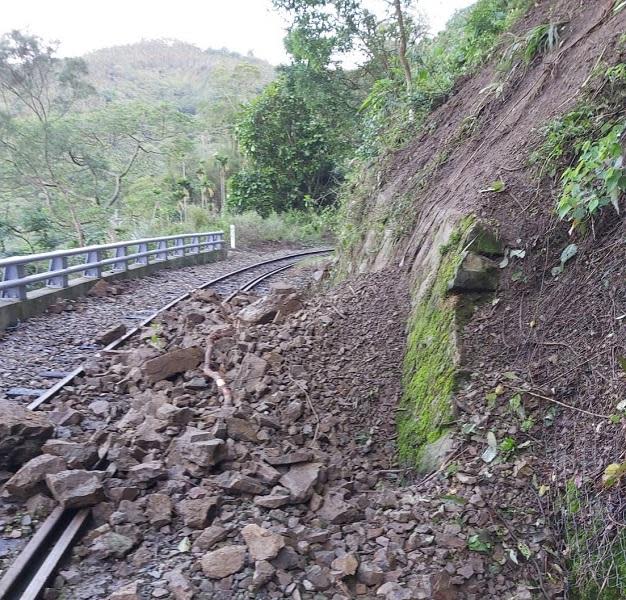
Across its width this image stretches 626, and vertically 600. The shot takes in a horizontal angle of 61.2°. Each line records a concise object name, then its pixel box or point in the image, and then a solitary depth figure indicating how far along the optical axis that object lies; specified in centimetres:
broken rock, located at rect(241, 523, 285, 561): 296
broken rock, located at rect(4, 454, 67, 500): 368
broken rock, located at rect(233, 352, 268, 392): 503
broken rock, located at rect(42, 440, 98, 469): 395
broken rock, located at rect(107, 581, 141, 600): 277
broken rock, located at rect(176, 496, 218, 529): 336
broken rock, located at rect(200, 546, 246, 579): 293
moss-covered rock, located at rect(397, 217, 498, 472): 391
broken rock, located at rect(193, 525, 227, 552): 317
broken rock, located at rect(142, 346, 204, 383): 561
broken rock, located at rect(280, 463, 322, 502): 350
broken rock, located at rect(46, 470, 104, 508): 353
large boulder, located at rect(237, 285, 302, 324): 712
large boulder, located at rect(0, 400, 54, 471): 401
